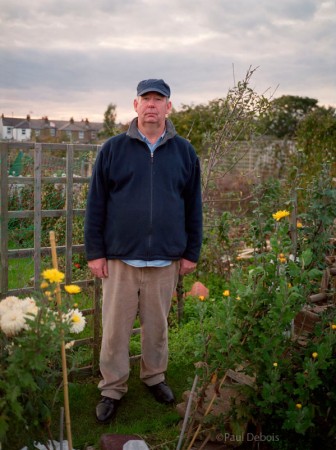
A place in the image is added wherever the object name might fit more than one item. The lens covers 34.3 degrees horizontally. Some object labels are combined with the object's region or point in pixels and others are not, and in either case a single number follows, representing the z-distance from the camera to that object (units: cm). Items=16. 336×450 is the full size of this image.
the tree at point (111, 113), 3538
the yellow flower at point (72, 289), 208
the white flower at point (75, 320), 220
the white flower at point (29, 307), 223
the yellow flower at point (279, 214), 276
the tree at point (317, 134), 966
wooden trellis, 344
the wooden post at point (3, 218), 336
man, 321
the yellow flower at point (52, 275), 207
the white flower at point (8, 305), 227
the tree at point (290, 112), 2870
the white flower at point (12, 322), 220
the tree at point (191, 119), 1132
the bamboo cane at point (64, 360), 227
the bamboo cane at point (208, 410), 265
